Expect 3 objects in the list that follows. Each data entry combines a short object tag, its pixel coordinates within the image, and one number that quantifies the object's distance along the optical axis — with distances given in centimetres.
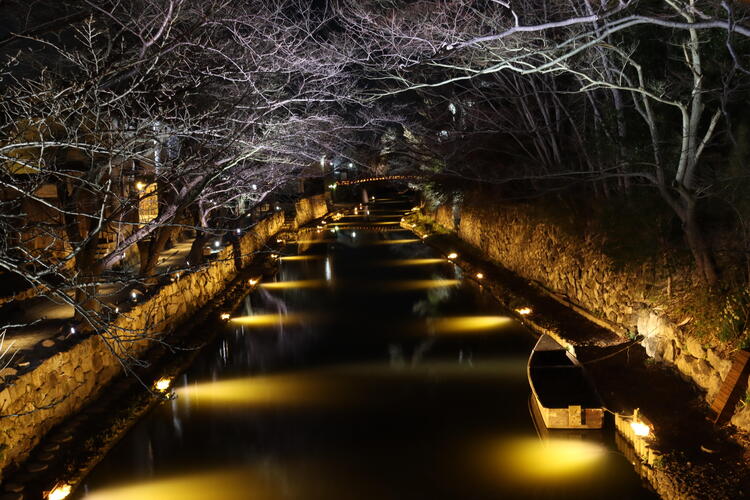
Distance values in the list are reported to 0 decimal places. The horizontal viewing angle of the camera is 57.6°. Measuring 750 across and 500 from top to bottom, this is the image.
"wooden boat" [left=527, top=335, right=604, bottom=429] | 954
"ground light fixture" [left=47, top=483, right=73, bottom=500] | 782
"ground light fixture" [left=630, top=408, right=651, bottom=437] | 884
